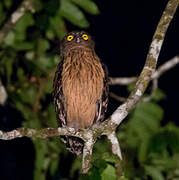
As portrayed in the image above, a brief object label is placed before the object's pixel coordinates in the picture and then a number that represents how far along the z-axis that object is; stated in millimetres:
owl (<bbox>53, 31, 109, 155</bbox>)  9828
